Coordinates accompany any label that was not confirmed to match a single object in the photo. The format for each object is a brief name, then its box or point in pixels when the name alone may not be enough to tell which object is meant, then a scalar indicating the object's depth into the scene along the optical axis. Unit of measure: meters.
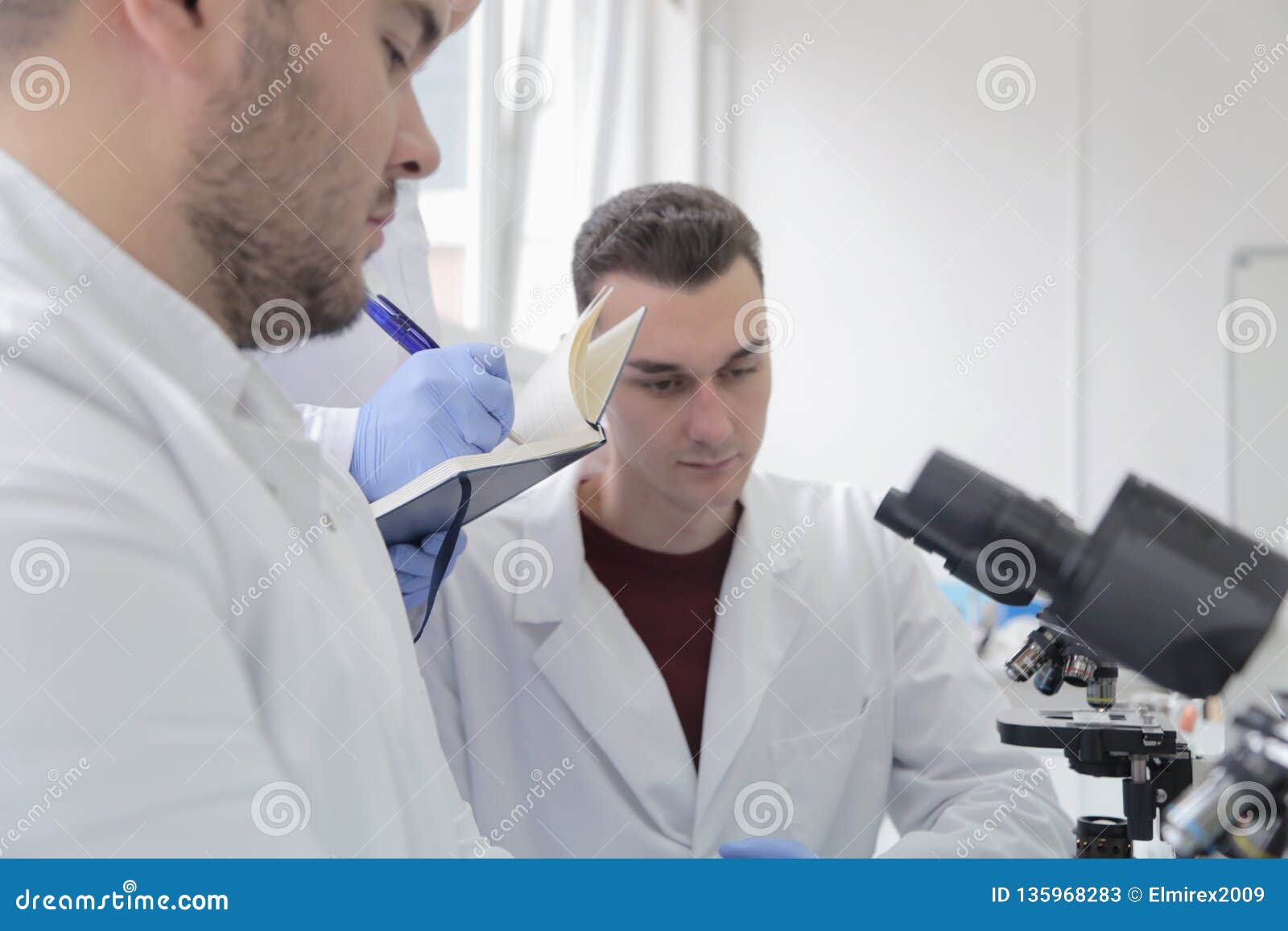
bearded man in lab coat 0.56
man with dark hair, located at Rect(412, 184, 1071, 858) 1.38
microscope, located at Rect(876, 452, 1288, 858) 0.62
